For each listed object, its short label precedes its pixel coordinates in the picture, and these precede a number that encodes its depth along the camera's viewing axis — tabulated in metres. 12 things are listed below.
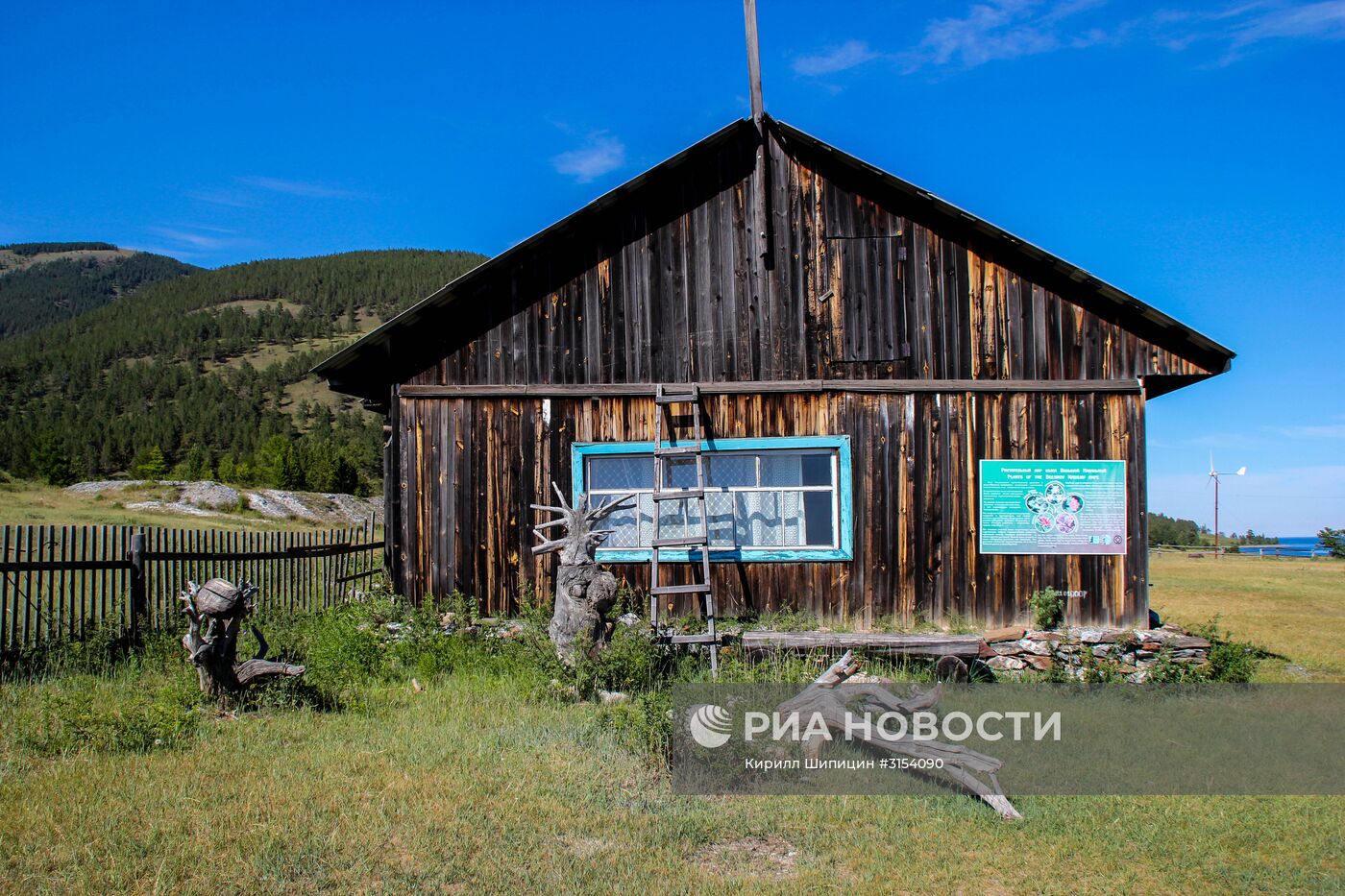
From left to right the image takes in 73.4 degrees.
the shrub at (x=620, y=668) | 8.83
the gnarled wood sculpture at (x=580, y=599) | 9.35
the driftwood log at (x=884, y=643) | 10.40
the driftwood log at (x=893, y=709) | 6.42
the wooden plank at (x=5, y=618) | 9.13
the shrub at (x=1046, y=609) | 11.18
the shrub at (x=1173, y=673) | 10.31
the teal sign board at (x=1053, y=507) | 11.42
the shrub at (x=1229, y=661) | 10.06
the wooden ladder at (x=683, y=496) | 10.27
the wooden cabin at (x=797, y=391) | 11.45
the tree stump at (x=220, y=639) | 8.05
